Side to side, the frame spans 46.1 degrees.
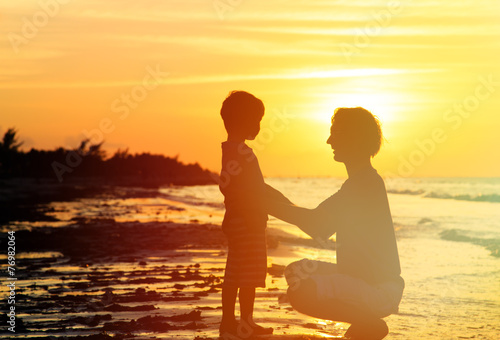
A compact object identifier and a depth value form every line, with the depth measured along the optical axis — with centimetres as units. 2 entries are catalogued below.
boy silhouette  595
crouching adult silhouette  510
